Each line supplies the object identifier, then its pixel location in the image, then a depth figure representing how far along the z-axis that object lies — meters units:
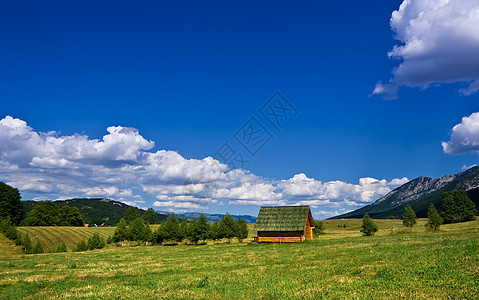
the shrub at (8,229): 66.38
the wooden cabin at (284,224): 57.98
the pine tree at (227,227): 73.94
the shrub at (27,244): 60.36
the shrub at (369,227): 70.06
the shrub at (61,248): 58.87
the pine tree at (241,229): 71.52
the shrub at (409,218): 76.19
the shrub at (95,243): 68.78
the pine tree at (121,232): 77.38
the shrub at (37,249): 57.19
